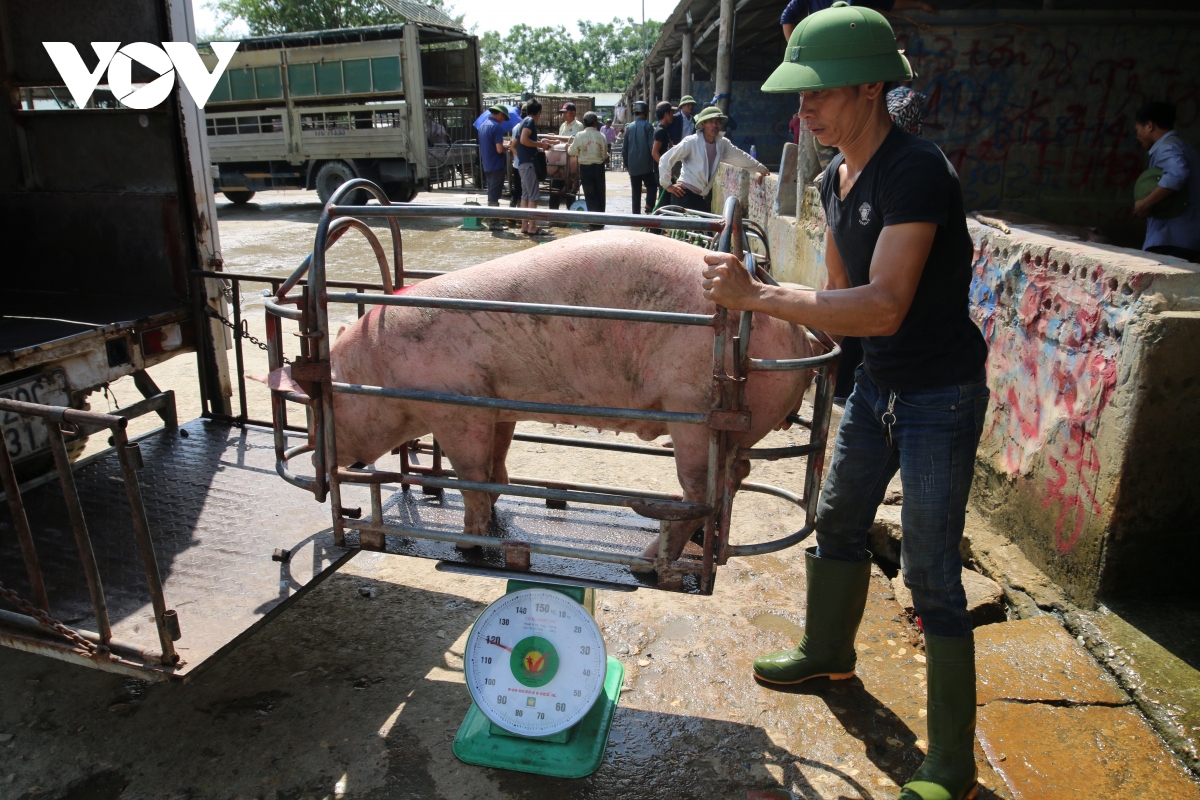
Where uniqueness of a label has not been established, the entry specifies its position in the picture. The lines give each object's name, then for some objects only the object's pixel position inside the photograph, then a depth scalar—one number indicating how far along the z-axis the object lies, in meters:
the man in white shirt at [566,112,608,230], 12.01
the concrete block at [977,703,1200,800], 2.38
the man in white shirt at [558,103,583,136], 14.34
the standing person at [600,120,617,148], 29.85
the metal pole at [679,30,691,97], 16.66
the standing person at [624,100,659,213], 11.88
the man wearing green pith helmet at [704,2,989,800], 2.02
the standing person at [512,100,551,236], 12.20
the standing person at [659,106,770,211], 8.23
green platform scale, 2.41
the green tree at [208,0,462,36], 34.12
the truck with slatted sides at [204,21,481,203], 14.48
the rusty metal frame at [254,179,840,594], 2.16
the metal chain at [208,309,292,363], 3.87
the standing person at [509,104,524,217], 13.07
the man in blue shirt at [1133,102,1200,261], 4.76
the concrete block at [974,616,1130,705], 2.75
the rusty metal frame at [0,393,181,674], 2.05
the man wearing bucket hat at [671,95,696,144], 11.17
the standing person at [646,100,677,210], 10.84
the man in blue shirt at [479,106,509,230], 13.30
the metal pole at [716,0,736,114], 10.61
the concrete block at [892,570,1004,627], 3.27
